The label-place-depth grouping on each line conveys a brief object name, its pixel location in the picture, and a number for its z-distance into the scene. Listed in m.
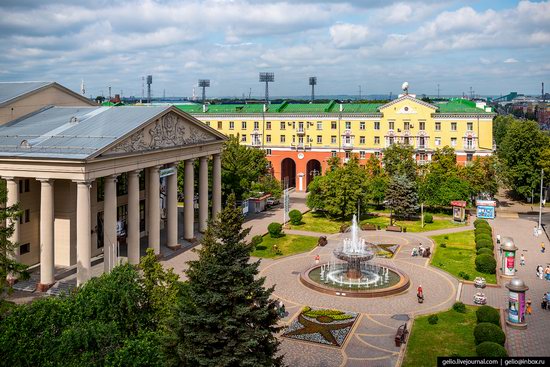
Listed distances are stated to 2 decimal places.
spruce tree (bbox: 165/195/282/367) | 18.98
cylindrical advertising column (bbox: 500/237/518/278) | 42.91
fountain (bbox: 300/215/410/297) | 39.22
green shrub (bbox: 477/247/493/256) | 46.59
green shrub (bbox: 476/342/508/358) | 26.33
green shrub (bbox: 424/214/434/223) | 64.44
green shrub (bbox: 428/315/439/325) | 32.78
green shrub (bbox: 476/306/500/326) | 31.14
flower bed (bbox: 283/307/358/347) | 30.80
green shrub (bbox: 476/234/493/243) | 51.47
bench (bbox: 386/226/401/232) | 60.22
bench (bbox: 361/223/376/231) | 61.31
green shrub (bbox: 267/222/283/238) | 55.81
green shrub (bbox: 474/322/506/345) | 28.27
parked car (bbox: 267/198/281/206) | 74.56
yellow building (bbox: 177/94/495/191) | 79.88
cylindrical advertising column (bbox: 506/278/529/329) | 32.66
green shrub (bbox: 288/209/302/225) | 61.94
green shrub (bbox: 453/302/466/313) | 35.00
